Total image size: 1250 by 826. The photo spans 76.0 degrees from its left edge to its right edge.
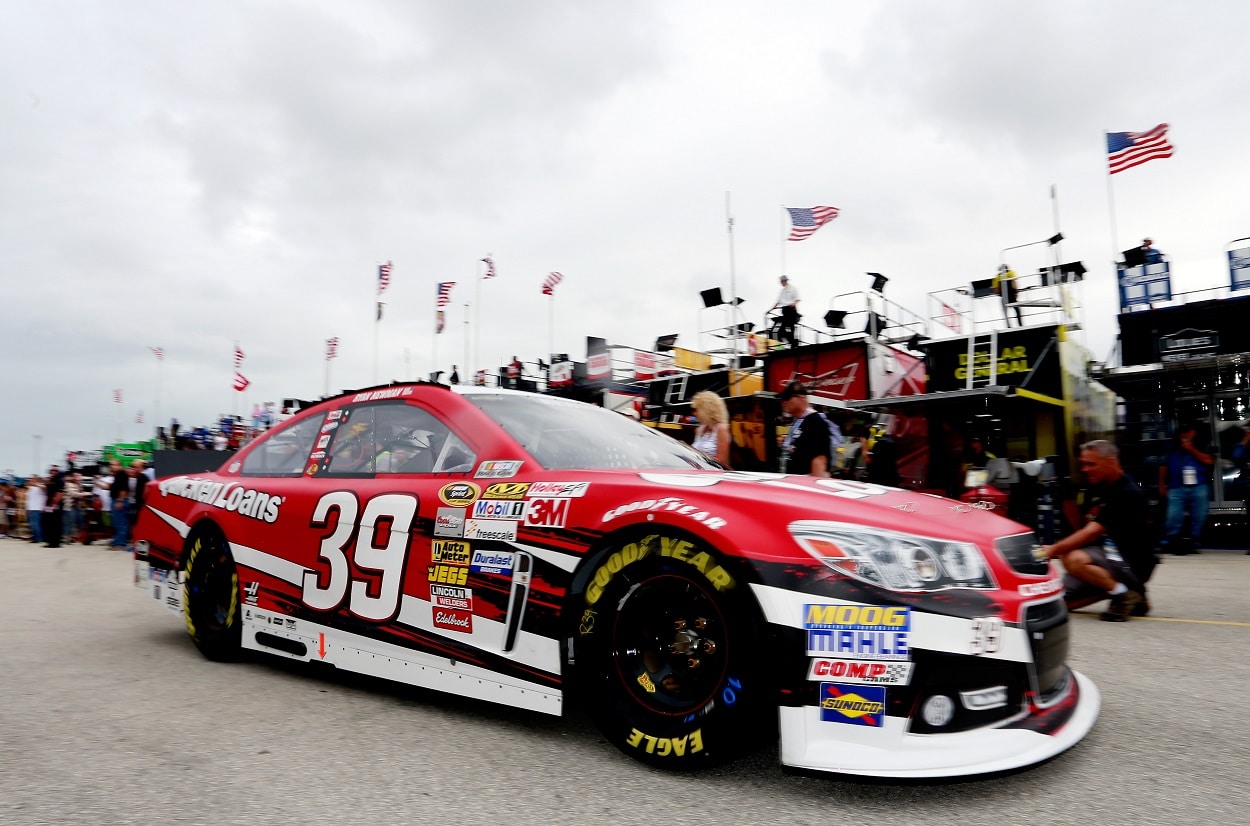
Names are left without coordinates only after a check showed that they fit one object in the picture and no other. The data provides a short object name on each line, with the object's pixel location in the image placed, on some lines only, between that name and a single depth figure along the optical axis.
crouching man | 5.27
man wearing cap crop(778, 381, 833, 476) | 5.54
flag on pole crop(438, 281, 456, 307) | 30.25
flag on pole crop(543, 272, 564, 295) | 30.68
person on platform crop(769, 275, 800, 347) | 18.25
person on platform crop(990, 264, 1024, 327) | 16.80
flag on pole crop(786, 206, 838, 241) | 18.94
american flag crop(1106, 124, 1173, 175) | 15.98
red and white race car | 2.24
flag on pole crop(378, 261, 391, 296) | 32.72
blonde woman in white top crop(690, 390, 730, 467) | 6.20
